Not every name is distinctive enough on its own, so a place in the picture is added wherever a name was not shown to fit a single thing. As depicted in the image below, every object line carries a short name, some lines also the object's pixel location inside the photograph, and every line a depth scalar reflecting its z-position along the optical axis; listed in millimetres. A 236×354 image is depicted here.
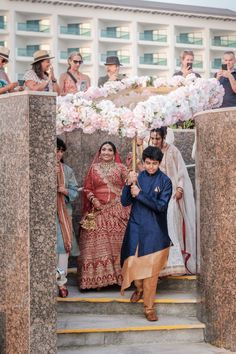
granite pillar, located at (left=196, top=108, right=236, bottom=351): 10062
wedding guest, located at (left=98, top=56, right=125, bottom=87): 14535
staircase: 10102
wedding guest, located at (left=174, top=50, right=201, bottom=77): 14897
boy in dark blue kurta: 10786
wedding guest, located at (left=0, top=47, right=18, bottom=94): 12394
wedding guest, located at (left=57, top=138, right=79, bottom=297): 11469
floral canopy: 11047
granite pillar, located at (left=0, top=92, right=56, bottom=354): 8956
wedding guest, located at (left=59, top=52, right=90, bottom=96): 14555
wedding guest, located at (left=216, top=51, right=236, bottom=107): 14063
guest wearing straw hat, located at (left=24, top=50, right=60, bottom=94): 12786
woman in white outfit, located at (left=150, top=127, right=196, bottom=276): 12424
